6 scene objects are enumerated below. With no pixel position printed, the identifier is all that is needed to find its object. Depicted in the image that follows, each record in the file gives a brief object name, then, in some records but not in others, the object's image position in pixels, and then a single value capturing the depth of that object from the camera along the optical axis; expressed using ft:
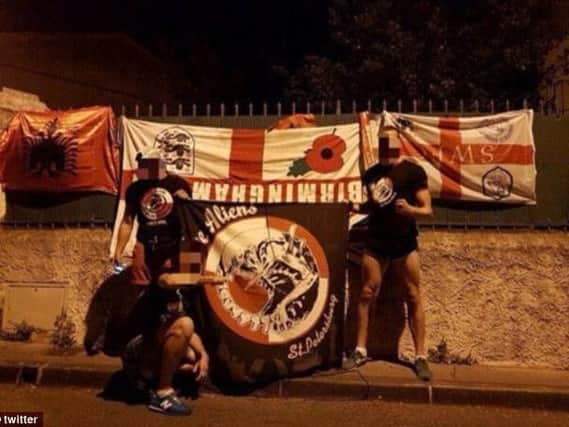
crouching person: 17.37
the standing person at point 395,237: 19.30
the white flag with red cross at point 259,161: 22.00
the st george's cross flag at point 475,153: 21.65
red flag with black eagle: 23.32
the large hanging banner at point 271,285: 19.35
